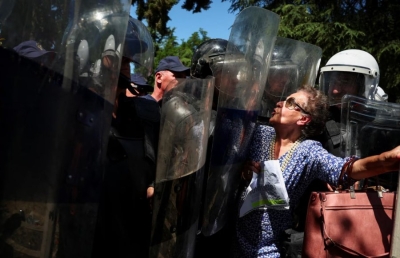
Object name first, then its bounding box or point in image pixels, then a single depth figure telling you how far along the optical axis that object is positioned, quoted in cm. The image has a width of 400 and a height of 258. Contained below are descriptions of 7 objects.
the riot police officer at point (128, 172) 206
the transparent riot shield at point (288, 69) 279
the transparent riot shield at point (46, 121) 130
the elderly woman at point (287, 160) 228
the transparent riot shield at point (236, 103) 211
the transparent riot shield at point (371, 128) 243
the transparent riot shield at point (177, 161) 173
